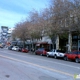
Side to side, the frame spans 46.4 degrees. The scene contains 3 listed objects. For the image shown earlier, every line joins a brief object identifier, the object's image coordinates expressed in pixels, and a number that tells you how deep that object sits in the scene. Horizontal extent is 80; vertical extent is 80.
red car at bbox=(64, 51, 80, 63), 12.31
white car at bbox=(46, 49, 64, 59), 14.99
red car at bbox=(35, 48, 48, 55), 17.97
